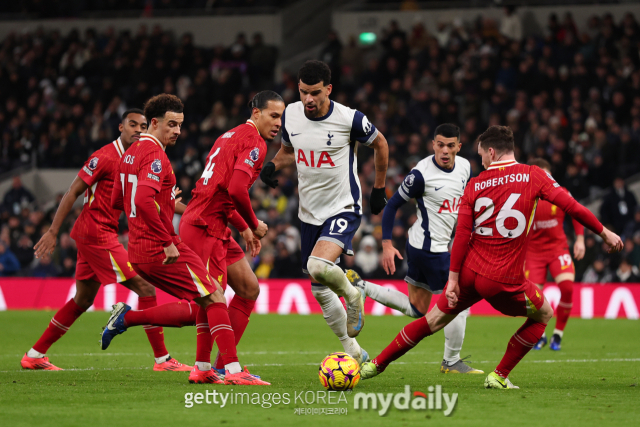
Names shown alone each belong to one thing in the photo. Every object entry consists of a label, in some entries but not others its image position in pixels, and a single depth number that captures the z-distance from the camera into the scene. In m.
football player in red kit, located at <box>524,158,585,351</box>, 22.75
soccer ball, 13.11
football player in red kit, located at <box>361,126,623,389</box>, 13.30
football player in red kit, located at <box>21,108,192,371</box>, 16.53
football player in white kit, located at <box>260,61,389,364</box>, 14.66
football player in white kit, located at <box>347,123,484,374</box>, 16.87
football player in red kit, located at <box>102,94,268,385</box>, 13.60
